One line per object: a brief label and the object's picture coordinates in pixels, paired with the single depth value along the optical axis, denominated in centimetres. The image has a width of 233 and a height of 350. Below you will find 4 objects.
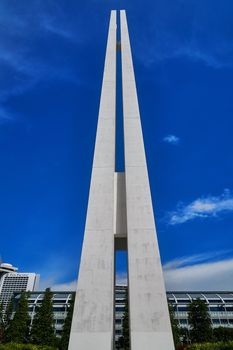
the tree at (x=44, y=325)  3556
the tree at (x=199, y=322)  3628
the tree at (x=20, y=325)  3600
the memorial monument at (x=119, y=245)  1181
